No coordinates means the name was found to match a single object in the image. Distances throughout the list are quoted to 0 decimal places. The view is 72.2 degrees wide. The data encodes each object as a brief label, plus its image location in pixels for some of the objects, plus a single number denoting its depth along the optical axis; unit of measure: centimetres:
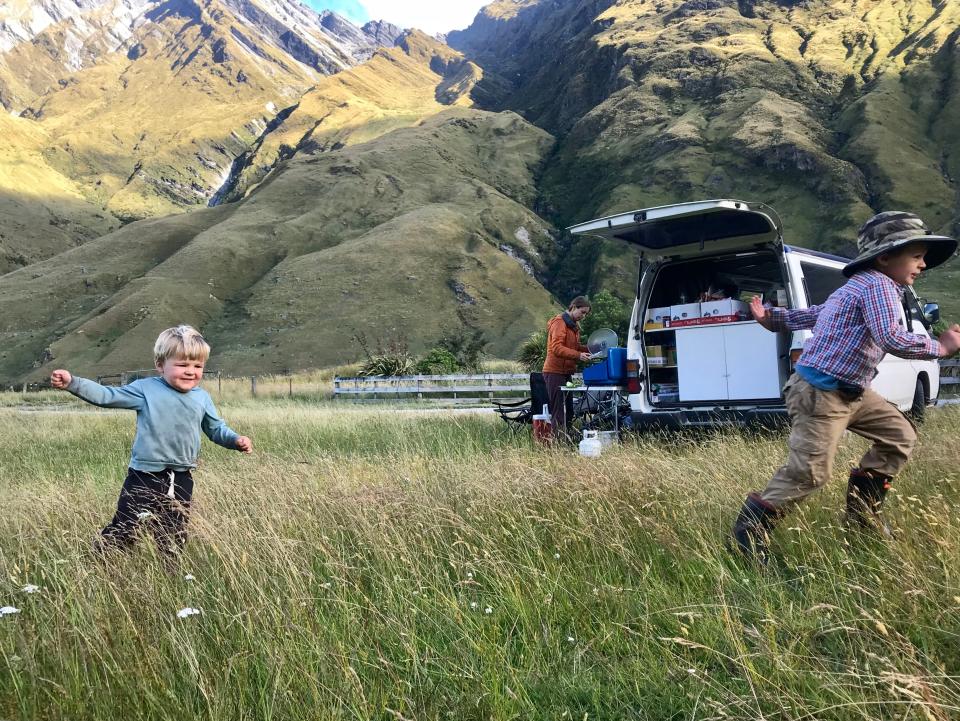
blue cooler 754
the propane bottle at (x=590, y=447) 594
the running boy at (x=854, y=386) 306
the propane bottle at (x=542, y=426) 795
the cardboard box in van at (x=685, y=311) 697
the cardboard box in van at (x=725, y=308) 662
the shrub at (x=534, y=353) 2695
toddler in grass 341
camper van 641
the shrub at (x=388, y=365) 2985
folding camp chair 855
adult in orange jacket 784
